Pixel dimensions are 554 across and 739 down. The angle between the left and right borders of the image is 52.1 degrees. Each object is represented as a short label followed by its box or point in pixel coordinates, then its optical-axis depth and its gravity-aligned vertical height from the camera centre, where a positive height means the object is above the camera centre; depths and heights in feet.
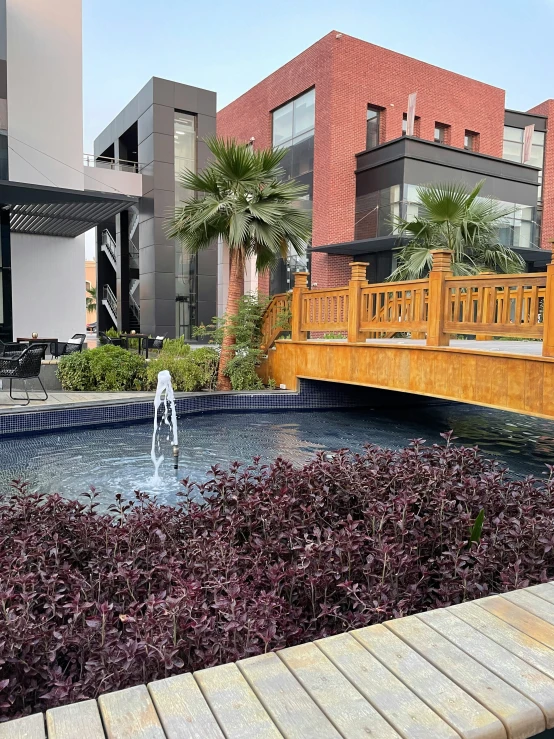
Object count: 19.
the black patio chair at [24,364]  26.73 -2.10
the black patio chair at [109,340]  48.45 -1.60
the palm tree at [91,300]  117.74 +4.61
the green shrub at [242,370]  34.37 -2.77
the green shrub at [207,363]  34.42 -2.40
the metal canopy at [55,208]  33.19 +7.58
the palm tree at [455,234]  34.47 +5.93
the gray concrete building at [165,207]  62.39 +13.25
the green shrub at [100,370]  31.94 -2.74
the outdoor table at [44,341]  40.05 -1.48
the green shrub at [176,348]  34.35 -1.54
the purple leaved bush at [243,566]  6.33 -3.55
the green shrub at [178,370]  33.19 -2.76
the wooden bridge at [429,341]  19.72 -0.69
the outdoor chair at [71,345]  40.88 -1.80
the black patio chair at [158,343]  48.75 -1.74
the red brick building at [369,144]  53.21 +18.18
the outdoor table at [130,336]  47.29 -1.20
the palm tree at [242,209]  31.14 +6.43
